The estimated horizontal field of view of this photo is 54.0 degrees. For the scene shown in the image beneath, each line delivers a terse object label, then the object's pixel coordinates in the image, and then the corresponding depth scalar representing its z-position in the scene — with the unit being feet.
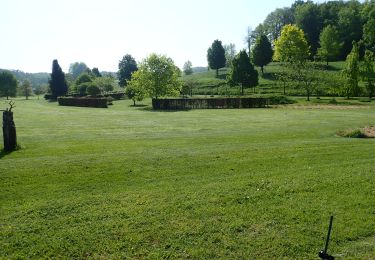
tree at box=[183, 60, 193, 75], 570.87
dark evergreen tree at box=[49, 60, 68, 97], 303.05
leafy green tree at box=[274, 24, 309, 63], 249.51
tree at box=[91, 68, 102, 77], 487.25
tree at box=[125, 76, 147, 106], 201.98
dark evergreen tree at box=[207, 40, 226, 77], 343.46
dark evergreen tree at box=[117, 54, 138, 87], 396.57
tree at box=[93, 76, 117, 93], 351.87
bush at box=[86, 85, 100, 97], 266.98
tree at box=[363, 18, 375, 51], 277.64
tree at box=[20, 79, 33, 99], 382.12
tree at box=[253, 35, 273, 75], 282.46
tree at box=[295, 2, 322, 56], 353.10
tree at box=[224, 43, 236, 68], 583.17
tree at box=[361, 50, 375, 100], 189.16
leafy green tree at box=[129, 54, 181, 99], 199.52
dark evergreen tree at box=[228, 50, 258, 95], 222.89
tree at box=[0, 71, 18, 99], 378.32
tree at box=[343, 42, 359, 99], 187.93
